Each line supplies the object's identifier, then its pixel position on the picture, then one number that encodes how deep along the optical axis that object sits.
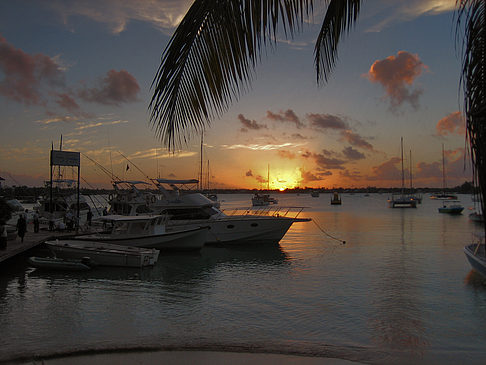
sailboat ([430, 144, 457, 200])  156.56
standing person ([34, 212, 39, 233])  29.68
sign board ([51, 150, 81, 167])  31.74
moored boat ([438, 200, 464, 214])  75.05
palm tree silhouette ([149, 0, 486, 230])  2.69
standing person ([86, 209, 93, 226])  37.48
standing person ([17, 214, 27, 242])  22.98
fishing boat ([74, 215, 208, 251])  25.16
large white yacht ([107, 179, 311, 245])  29.84
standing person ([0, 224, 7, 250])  20.12
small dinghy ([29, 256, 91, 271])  20.88
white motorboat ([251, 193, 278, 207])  123.94
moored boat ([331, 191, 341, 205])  139.88
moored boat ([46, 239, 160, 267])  21.42
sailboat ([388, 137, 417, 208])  100.88
